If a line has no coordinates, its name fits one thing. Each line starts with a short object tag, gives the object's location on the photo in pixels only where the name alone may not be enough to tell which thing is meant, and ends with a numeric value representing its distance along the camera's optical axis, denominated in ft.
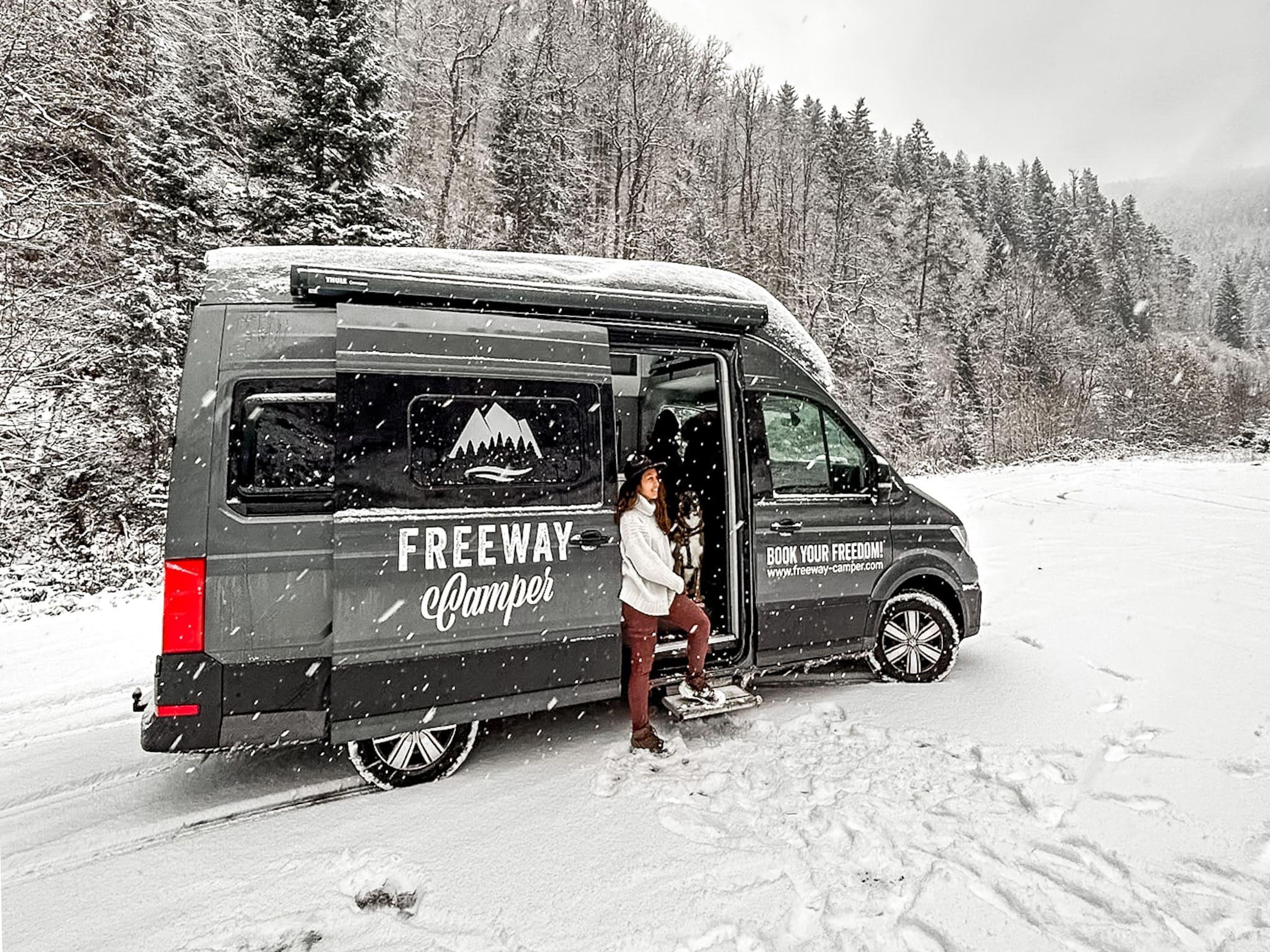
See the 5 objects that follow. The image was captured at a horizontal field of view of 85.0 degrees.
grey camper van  10.66
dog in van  17.03
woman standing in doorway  12.98
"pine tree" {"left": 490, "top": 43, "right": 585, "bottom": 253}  83.20
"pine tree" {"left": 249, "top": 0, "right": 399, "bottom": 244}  39.81
